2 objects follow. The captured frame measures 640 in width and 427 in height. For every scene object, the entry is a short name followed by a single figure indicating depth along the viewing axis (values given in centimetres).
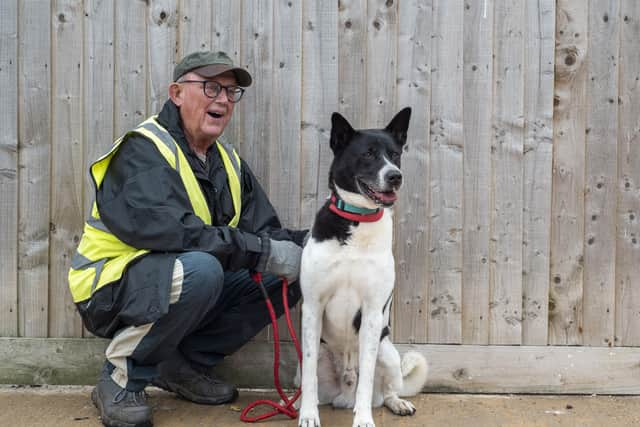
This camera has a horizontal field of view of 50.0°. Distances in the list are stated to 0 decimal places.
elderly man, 295
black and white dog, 295
